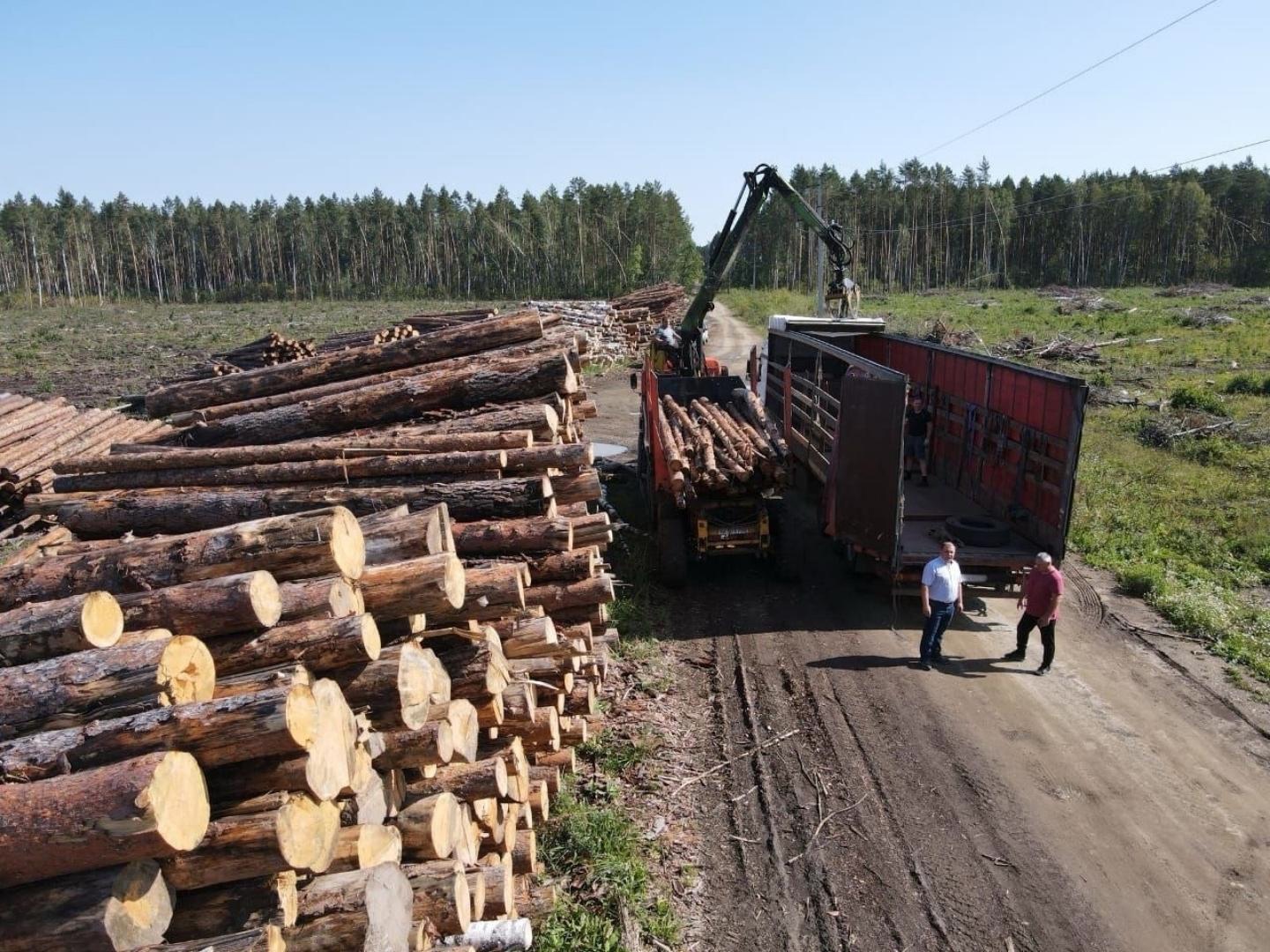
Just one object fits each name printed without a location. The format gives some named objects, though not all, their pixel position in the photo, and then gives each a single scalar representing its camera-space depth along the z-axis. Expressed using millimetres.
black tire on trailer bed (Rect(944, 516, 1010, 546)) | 11023
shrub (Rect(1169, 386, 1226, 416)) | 20234
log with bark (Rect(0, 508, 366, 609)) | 4676
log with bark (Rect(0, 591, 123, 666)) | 3939
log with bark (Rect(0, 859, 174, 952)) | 3178
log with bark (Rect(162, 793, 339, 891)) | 3559
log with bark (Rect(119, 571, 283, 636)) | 4211
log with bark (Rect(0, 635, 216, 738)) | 3678
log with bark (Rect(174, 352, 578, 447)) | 8078
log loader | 11805
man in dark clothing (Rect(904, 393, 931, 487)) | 14500
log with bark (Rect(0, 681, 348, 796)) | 3479
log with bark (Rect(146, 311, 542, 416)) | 9164
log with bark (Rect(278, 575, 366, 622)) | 4496
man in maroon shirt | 9422
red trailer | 10609
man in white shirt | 9695
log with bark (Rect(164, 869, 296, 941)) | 3590
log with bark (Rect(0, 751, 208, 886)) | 3148
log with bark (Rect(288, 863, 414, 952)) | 3838
